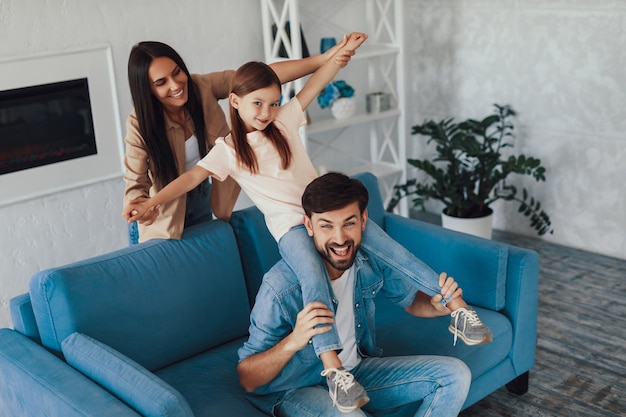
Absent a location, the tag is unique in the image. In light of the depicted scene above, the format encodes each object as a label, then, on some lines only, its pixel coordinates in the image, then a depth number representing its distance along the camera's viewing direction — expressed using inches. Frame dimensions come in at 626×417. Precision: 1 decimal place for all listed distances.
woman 110.7
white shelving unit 175.6
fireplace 144.2
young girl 97.1
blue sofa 88.0
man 90.7
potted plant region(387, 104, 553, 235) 169.2
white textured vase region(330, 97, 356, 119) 179.2
